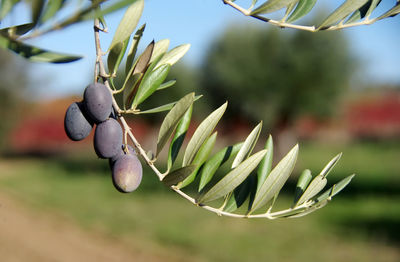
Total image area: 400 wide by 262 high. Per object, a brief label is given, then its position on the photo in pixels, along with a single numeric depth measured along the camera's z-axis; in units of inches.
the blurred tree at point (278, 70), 408.5
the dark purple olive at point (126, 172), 18.1
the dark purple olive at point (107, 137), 17.5
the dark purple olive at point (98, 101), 15.9
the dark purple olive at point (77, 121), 18.8
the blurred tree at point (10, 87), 456.1
